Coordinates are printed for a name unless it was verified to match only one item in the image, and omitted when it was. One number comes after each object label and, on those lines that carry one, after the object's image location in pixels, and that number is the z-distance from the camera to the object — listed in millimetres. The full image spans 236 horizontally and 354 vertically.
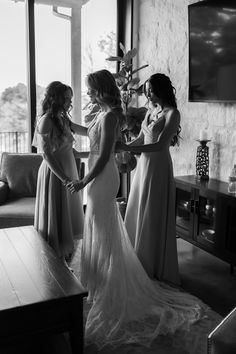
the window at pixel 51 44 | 4402
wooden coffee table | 1723
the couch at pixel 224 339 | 1331
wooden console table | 2828
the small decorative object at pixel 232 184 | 2898
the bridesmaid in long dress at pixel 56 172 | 2721
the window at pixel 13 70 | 4309
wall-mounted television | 3070
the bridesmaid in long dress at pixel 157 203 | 2787
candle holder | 3391
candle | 3396
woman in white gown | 2328
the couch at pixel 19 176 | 3652
